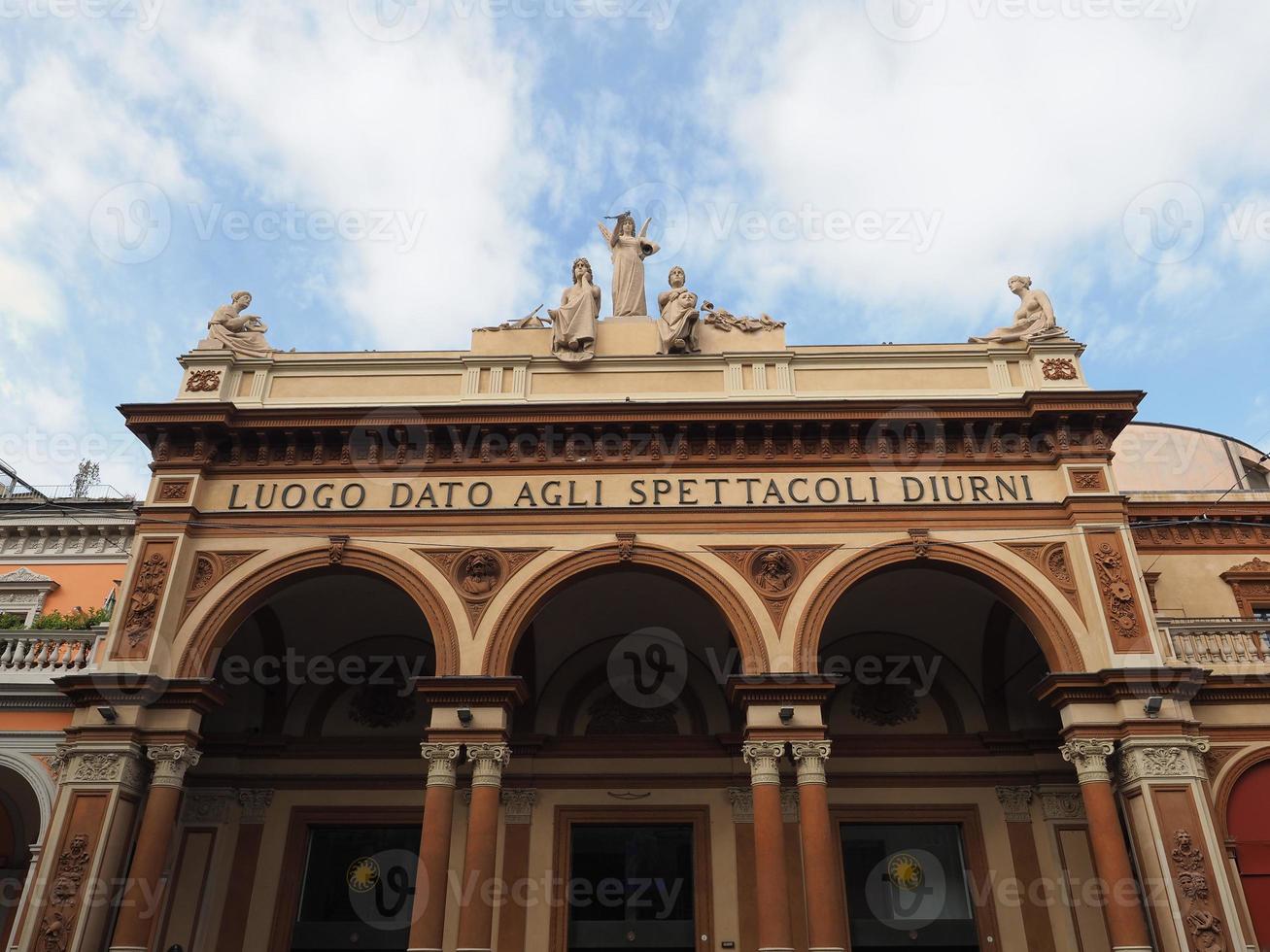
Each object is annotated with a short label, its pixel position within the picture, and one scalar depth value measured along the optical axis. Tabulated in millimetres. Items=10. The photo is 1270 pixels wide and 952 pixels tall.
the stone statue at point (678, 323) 16172
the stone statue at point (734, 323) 16484
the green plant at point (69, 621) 15350
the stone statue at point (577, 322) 16109
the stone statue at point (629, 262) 17438
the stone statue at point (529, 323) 16766
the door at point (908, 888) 15344
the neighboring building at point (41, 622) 13594
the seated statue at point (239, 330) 16266
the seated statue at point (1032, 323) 15922
